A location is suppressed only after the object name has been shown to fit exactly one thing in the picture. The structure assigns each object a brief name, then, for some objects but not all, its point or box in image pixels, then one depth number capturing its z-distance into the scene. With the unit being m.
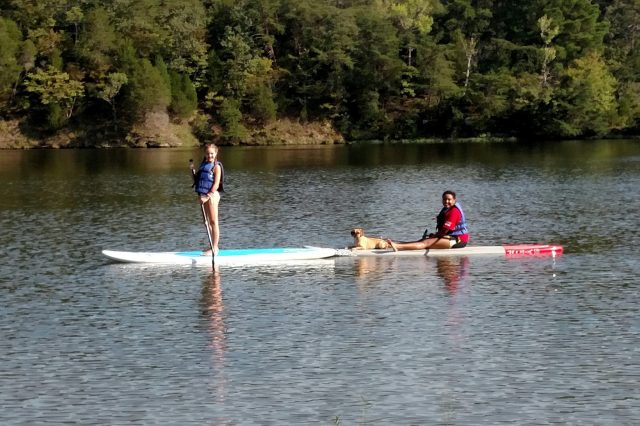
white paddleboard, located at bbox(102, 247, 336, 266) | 26.00
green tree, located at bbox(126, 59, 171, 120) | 101.31
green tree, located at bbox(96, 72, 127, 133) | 101.25
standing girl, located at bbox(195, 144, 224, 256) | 25.58
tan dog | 26.92
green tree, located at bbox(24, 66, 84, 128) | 101.44
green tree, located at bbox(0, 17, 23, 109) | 99.56
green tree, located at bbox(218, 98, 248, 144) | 105.50
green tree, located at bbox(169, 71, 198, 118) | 104.88
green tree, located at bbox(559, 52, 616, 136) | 104.51
